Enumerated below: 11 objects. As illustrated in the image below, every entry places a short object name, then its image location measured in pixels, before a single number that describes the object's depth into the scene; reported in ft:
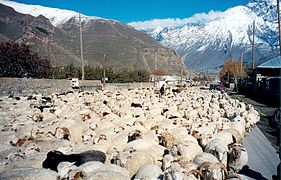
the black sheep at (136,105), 76.75
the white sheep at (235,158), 33.86
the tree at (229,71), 323.57
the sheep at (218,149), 33.60
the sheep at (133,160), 30.40
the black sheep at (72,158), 30.32
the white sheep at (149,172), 27.36
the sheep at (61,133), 40.88
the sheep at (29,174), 25.70
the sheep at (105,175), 25.05
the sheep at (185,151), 32.81
